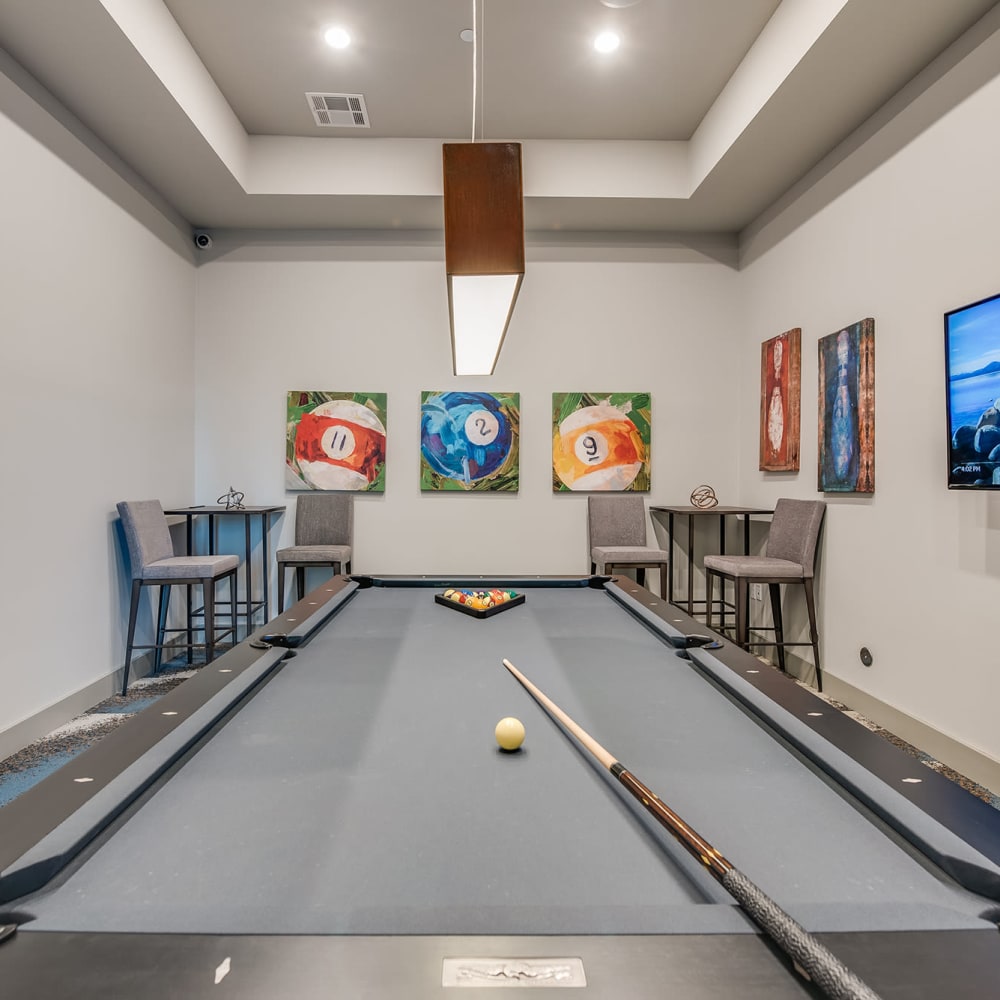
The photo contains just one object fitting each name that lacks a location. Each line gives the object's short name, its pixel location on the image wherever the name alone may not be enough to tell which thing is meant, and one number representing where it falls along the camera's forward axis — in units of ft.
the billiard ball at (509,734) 3.63
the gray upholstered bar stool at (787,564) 11.21
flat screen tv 7.26
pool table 1.94
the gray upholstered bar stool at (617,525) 14.33
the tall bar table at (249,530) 12.47
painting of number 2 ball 14.98
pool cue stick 1.74
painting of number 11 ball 14.83
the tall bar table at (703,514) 12.91
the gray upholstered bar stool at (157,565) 10.84
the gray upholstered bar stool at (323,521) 14.39
